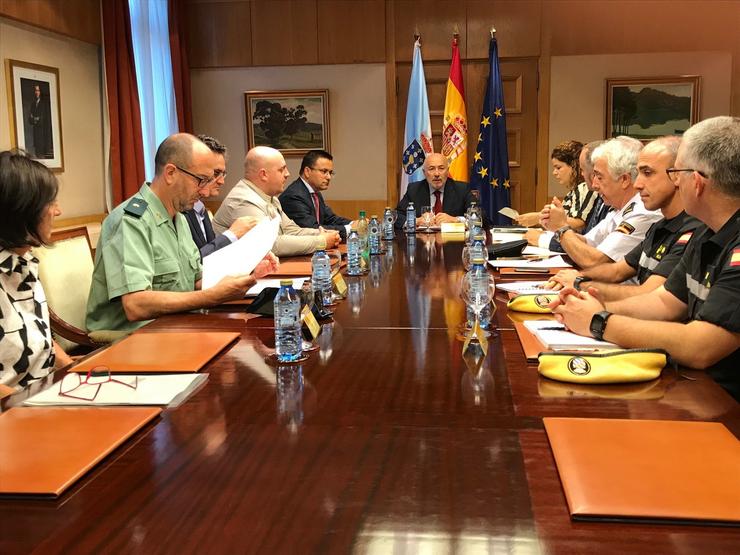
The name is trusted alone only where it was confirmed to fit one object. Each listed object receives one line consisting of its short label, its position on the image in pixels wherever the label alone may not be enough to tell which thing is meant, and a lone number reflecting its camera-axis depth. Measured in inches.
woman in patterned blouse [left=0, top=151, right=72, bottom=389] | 76.4
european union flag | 268.1
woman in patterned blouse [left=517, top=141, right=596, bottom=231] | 203.6
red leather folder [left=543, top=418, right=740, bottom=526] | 36.7
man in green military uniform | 95.7
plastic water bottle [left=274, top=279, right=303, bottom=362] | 68.9
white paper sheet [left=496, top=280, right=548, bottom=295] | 98.3
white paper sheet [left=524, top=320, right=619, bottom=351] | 69.6
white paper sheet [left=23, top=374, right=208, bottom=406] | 55.6
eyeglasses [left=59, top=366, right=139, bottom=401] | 57.1
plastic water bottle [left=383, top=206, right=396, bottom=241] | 179.8
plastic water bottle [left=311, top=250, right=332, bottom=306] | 96.1
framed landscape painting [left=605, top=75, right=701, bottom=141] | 265.6
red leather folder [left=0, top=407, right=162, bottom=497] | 41.4
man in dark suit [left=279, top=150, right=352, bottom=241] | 197.8
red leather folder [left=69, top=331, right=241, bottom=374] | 65.7
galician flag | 270.1
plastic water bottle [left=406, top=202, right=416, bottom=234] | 193.3
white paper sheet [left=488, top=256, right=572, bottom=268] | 123.3
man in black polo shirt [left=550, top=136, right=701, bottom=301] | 99.8
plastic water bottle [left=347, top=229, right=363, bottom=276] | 125.0
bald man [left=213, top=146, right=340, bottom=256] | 161.8
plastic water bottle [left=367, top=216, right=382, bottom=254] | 153.6
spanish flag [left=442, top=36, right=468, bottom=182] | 268.8
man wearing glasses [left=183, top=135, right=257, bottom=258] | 136.4
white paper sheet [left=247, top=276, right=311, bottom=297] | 101.6
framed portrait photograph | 180.9
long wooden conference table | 35.2
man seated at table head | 229.9
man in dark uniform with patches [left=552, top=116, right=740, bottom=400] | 66.2
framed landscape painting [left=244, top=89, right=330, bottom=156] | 277.0
